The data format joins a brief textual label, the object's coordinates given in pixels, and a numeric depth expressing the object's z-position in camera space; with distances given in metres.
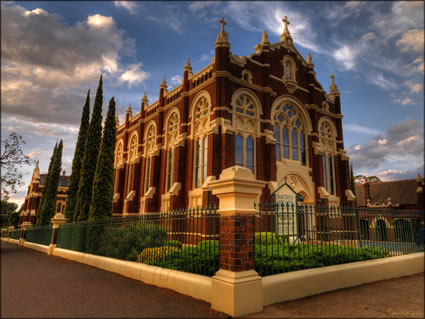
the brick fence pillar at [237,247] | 5.13
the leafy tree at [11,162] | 16.75
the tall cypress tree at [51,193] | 26.91
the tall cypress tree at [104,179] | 15.95
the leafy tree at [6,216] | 58.89
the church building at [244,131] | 17.05
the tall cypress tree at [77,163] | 21.50
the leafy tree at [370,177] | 63.99
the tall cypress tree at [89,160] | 17.88
